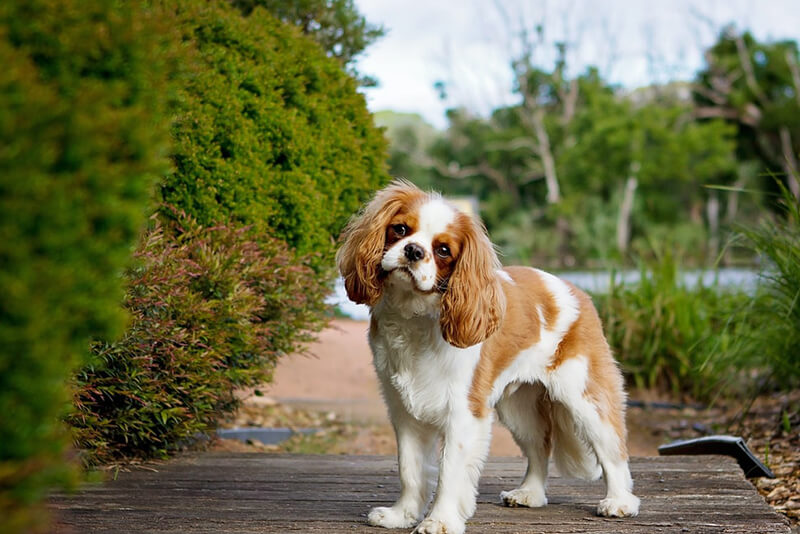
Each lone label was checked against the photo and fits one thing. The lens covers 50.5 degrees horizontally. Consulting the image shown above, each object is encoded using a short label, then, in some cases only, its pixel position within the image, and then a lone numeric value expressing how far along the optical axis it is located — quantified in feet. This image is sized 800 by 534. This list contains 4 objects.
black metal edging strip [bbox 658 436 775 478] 16.34
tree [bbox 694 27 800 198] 130.52
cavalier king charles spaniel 11.17
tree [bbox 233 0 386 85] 23.39
